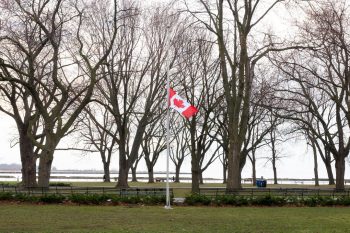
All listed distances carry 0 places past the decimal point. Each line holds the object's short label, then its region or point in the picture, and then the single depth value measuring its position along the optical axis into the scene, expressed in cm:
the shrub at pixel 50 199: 2541
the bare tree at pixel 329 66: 2831
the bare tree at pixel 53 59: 2973
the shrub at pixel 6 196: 2609
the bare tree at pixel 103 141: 6147
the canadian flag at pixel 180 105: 2395
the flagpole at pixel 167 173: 2392
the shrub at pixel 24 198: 2560
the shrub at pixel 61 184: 4786
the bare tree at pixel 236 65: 3241
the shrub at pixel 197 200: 2584
